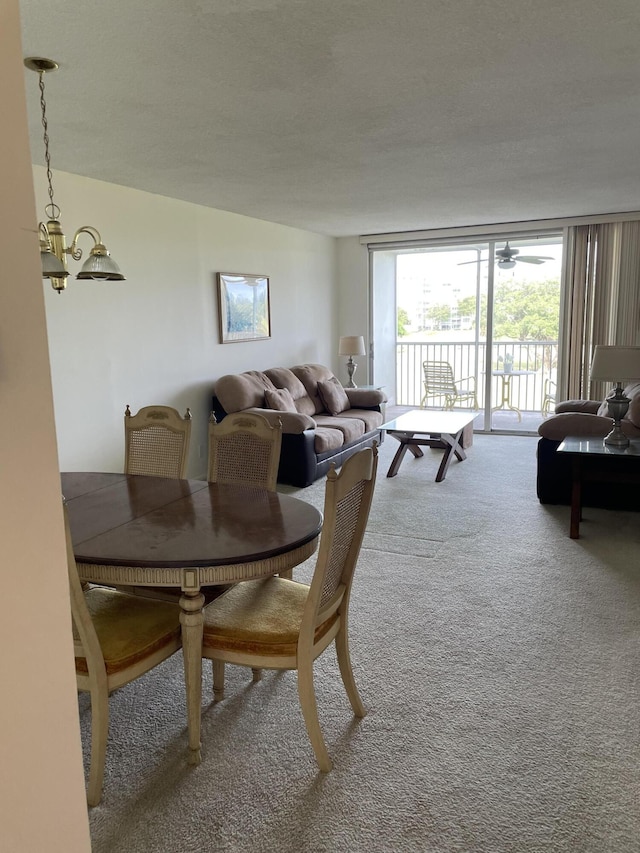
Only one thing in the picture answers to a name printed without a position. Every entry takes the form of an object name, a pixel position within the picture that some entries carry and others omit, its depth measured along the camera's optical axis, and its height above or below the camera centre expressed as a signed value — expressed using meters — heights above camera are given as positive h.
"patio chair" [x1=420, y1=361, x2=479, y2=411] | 8.15 -0.76
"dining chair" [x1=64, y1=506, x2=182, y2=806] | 1.78 -0.97
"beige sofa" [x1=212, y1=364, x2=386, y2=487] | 5.19 -0.79
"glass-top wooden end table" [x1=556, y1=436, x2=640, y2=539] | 3.86 -0.93
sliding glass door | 8.18 +0.04
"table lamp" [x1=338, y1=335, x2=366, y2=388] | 7.29 -0.20
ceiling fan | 7.21 +0.79
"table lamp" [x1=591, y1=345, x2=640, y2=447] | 3.94 -0.30
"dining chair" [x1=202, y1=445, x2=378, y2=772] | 1.87 -0.95
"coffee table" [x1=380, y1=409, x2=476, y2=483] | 5.52 -0.94
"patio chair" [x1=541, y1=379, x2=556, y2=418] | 8.09 -0.94
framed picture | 5.81 +0.23
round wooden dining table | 1.90 -0.69
